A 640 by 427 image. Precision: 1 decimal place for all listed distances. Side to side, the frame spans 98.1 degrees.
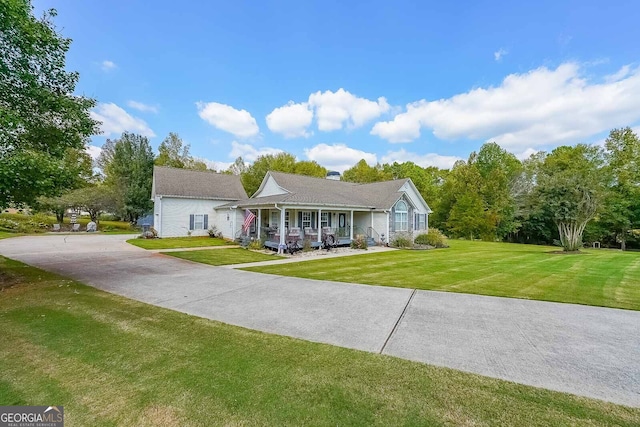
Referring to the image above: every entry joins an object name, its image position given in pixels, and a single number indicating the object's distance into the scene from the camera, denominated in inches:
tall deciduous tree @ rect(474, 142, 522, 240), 1294.7
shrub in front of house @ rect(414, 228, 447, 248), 830.5
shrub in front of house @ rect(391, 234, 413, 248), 800.3
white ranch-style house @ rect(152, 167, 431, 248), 732.7
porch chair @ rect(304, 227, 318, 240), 704.7
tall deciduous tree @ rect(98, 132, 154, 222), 1289.4
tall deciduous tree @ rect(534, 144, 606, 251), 653.3
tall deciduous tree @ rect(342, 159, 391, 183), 1787.6
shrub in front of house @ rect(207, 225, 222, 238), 979.1
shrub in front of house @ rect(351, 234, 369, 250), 733.3
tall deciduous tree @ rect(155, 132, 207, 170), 1702.8
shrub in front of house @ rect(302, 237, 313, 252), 664.4
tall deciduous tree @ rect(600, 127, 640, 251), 1154.0
